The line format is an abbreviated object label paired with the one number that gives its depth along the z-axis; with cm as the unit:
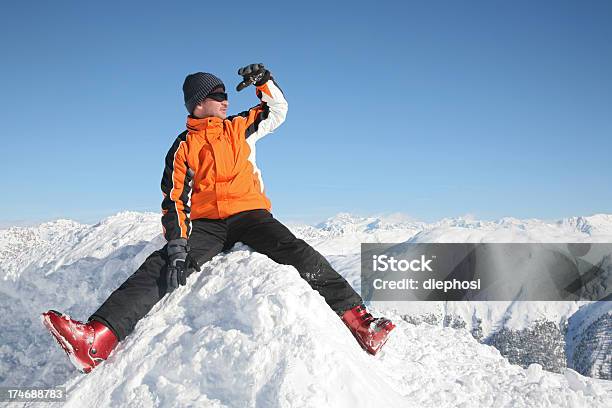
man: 375
